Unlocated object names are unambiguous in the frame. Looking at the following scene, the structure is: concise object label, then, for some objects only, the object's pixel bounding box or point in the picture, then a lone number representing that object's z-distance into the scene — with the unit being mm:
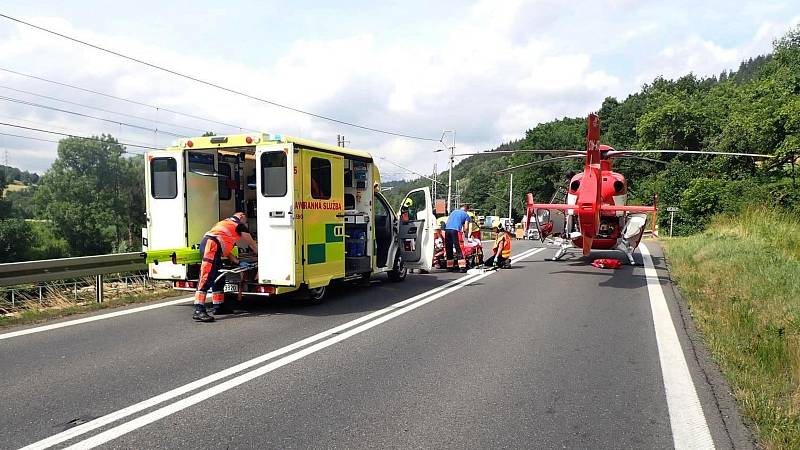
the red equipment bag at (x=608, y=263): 14945
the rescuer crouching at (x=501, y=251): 15211
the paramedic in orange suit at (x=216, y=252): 7527
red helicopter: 11977
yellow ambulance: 7812
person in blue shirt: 14078
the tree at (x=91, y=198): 42062
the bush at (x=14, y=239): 36812
